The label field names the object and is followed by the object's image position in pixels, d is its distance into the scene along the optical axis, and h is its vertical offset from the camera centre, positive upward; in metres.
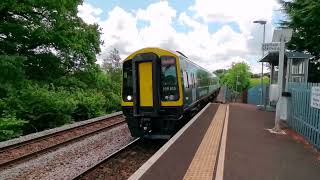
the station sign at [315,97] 6.11 -0.47
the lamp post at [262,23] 15.18 +4.71
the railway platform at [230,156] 4.30 -1.72
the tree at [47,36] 12.37 +2.63
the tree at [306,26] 9.62 +2.56
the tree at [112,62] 21.85 +1.90
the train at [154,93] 7.71 -0.41
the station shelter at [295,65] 10.65 +0.71
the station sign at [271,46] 7.93 +1.18
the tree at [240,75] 48.44 +1.19
